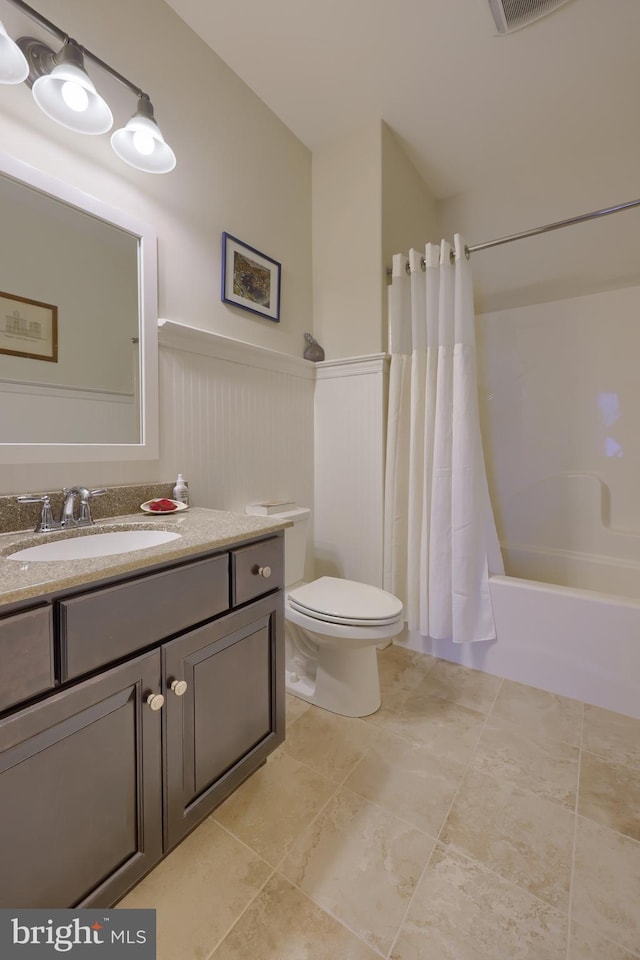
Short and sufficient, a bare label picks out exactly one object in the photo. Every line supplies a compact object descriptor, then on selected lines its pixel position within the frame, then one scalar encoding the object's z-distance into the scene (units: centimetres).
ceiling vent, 143
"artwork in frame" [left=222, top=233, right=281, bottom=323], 170
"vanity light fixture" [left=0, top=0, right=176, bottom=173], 100
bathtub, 154
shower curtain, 179
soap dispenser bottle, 144
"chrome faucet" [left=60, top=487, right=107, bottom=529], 113
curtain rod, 162
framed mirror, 111
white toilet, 141
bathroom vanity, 69
